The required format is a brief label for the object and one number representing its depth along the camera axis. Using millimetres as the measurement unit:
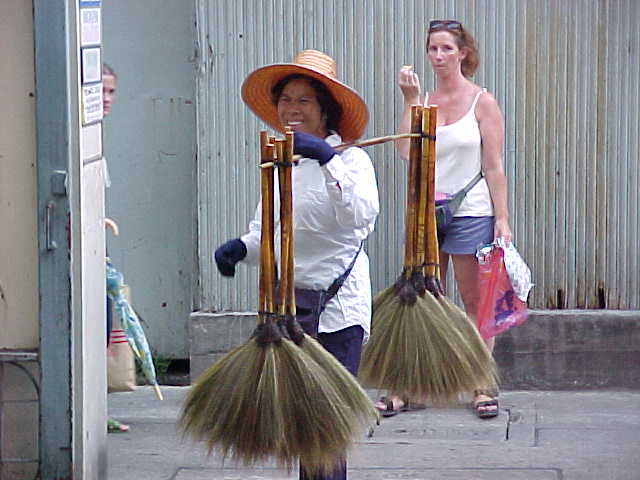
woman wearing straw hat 8351
